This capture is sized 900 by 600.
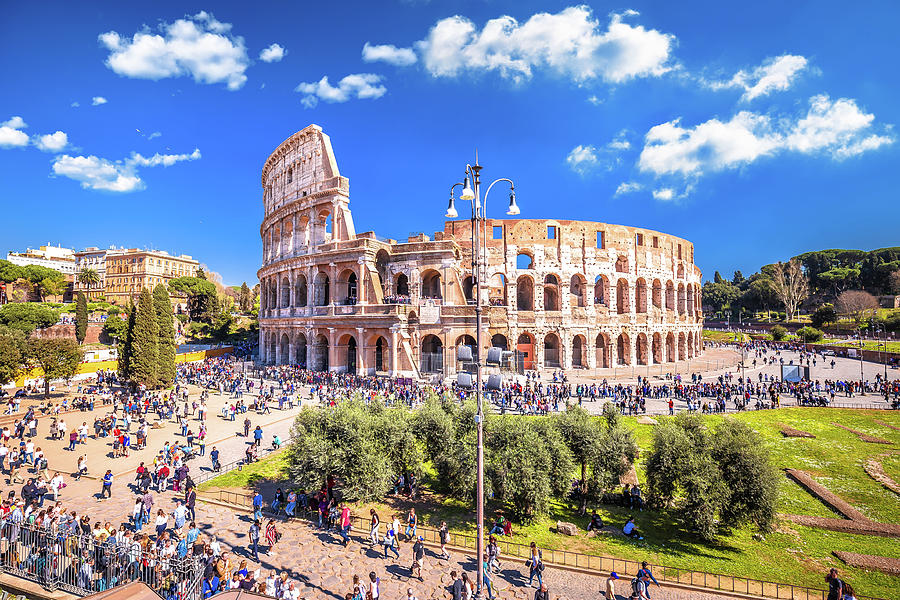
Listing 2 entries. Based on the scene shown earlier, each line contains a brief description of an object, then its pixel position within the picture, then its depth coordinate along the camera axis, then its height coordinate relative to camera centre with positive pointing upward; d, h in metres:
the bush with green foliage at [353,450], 12.95 -4.43
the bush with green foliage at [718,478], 11.72 -4.96
